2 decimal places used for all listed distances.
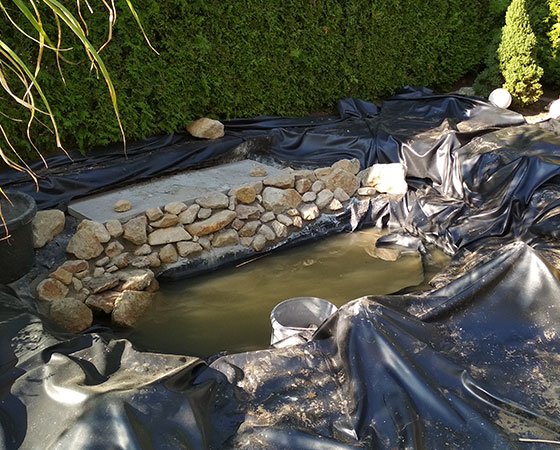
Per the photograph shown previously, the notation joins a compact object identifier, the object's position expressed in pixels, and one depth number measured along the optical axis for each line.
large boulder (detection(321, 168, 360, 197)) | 5.59
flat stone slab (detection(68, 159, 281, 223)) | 4.73
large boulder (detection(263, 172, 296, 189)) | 5.32
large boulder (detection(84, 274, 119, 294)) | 4.14
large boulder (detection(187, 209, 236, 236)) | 4.75
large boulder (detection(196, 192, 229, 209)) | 4.90
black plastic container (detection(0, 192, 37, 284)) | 3.44
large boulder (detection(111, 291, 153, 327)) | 3.91
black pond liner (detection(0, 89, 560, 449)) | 1.94
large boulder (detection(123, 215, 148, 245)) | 4.50
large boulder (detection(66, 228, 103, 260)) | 4.27
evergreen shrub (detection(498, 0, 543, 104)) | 7.82
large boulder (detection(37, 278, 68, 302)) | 3.94
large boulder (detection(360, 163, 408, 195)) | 5.65
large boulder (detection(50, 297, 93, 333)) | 3.76
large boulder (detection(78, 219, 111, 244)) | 4.34
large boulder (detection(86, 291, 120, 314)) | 4.03
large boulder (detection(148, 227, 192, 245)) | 4.61
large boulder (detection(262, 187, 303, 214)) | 5.22
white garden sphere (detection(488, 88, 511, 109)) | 7.48
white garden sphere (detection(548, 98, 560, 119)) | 6.88
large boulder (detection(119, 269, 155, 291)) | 4.23
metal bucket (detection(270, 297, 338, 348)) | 3.32
